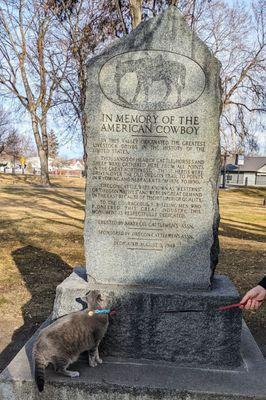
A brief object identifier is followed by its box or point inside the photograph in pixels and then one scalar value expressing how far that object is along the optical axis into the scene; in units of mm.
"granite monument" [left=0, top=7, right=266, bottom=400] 3412
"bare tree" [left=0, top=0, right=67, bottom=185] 23547
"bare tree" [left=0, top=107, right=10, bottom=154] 62975
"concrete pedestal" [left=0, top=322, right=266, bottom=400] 2988
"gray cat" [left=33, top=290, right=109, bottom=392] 3059
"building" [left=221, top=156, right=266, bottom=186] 78500
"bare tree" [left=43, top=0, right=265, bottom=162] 16156
